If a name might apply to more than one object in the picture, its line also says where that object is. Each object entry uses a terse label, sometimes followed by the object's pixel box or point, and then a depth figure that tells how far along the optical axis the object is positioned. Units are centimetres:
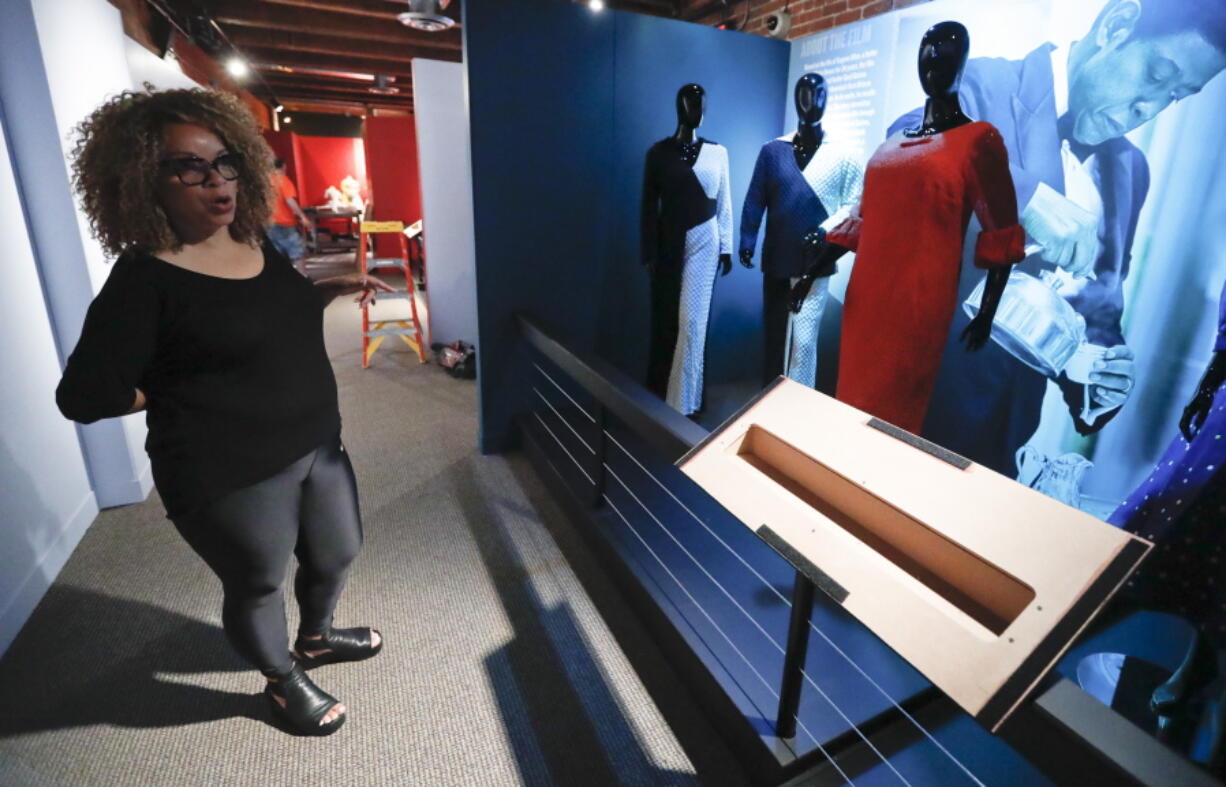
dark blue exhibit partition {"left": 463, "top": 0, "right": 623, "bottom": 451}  278
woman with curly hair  112
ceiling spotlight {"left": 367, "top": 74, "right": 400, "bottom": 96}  908
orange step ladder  435
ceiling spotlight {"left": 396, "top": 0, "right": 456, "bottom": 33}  443
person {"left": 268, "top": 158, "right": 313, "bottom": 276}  325
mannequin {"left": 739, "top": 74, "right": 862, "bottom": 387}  293
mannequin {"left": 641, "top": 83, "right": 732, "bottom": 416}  312
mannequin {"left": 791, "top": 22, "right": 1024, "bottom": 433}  222
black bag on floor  457
